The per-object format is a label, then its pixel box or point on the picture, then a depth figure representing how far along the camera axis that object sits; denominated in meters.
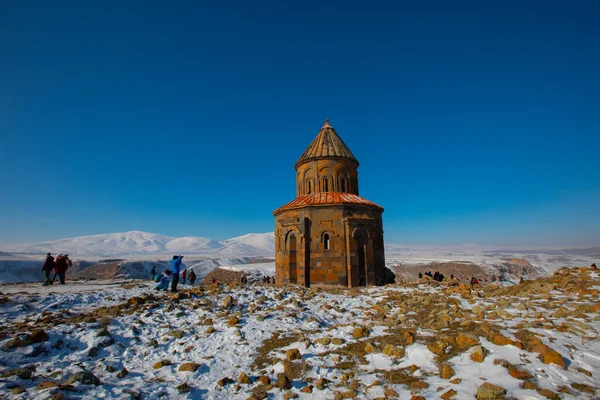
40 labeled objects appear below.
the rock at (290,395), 4.82
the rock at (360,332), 7.18
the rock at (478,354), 5.24
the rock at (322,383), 5.00
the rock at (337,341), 6.75
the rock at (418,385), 4.70
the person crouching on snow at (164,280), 12.56
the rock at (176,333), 7.15
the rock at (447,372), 4.92
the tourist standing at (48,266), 13.81
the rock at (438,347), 5.69
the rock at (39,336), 6.12
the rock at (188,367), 5.75
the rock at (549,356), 4.93
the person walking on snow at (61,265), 14.13
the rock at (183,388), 5.04
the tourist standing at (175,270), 11.88
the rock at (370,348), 6.19
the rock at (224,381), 5.24
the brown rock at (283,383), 5.07
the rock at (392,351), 5.90
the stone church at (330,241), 15.07
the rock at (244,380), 5.29
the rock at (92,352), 6.10
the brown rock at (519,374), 4.61
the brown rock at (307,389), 4.94
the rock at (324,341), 6.74
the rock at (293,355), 6.09
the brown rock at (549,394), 4.11
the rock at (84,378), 4.86
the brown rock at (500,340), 5.66
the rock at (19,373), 4.96
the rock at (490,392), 4.19
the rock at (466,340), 5.80
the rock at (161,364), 5.86
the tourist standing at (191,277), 21.01
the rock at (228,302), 9.50
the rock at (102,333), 6.70
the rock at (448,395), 4.32
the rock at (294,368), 5.48
